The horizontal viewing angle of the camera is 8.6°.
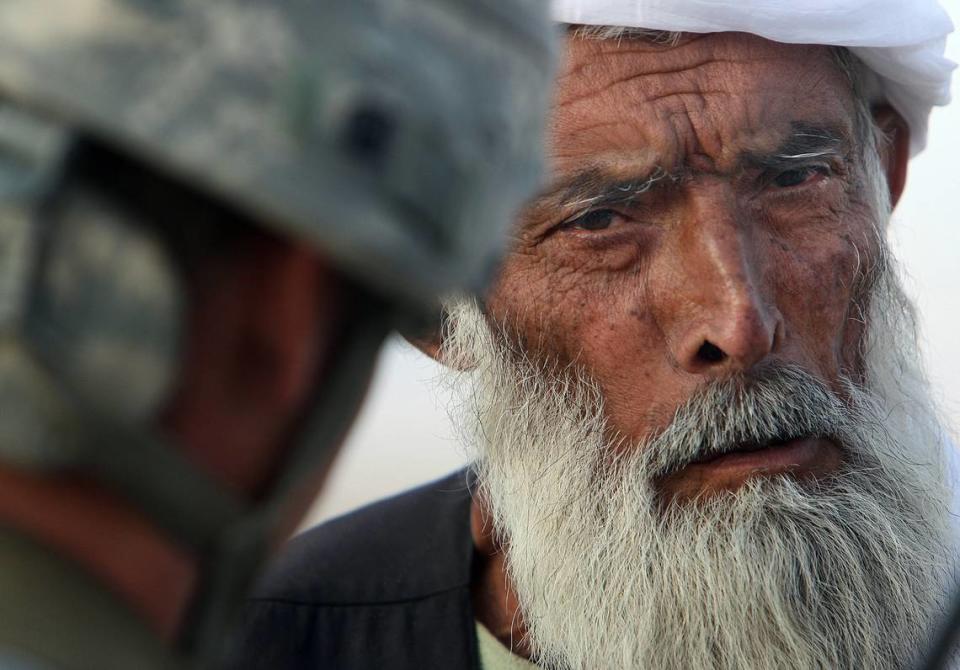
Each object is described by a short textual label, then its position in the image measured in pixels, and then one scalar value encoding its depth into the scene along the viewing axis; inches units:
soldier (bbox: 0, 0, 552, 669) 36.8
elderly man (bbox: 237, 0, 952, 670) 67.9
